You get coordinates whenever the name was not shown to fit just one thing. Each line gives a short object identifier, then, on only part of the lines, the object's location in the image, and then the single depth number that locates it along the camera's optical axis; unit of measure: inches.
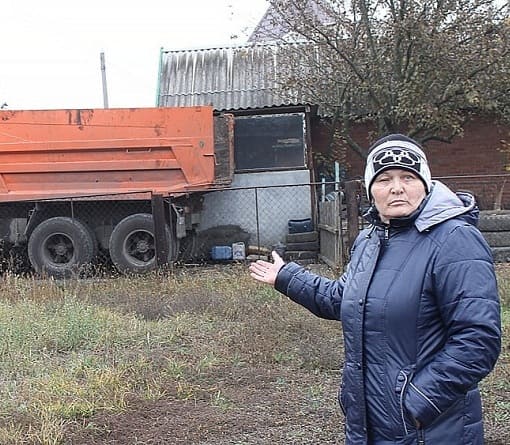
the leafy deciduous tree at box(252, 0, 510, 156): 443.5
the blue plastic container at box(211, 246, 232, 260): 490.3
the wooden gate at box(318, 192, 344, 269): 397.4
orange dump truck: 446.3
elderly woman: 87.3
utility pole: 1165.0
